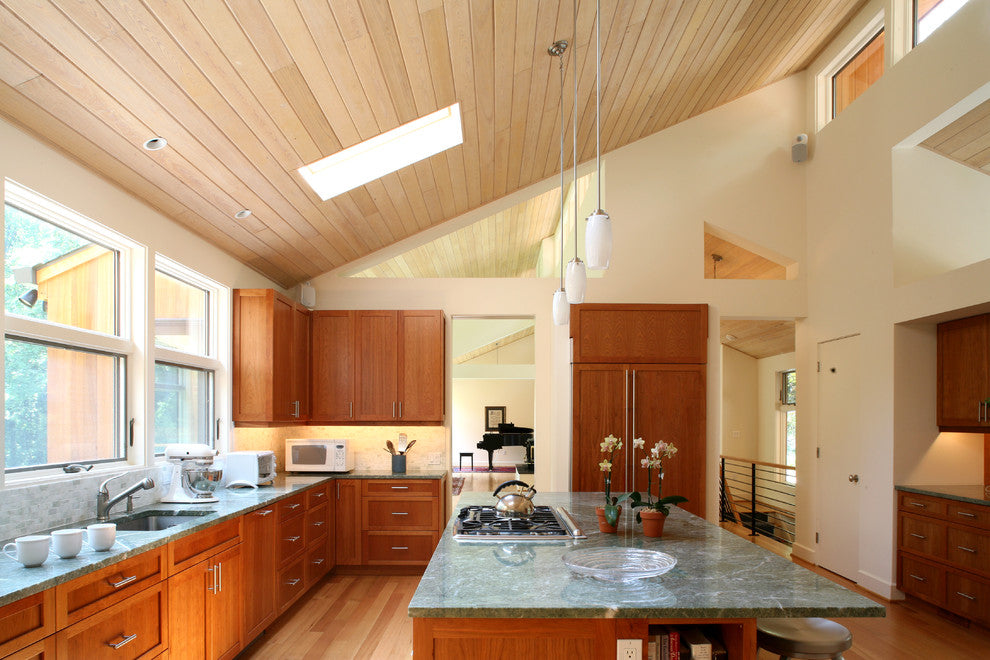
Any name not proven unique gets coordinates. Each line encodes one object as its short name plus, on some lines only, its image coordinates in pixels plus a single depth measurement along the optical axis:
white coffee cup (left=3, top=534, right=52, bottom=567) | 2.17
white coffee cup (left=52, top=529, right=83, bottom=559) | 2.31
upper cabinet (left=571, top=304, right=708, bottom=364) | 5.49
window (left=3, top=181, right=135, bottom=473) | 2.85
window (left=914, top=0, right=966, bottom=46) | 4.30
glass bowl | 2.09
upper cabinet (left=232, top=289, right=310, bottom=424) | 4.81
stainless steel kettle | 3.11
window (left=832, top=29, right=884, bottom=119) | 5.13
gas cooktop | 2.78
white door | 5.15
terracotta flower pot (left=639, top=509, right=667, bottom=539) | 2.84
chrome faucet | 3.01
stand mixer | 3.68
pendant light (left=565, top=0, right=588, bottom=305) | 3.08
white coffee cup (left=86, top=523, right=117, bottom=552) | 2.45
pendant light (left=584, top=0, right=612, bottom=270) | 2.44
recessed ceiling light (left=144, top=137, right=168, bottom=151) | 3.01
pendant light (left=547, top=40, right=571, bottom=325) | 3.60
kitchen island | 1.88
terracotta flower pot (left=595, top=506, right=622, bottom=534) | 2.92
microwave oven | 5.46
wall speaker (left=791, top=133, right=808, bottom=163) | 5.93
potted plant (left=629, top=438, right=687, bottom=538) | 2.84
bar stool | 2.19
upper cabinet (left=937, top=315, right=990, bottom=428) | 4.28
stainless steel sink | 3.34
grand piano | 13.12
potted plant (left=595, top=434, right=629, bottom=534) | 2.89
